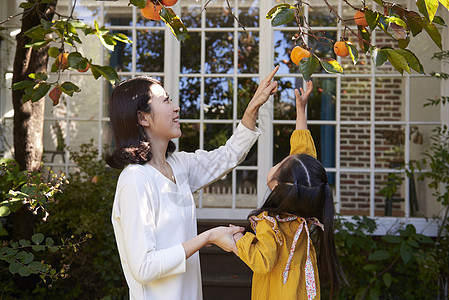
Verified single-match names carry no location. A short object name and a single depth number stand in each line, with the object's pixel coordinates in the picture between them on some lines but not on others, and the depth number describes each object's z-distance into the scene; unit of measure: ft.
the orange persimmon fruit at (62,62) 6.75
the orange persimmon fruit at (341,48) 5.08
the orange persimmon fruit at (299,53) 5.12
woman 4.66
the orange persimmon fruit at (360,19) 5.15
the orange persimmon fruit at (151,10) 5.24
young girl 5.49
